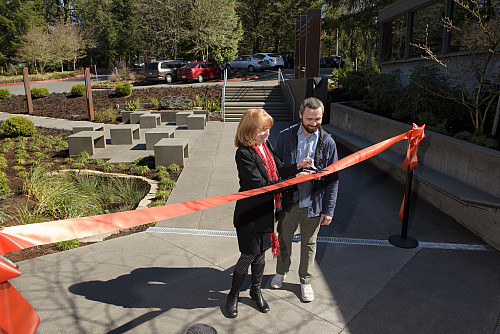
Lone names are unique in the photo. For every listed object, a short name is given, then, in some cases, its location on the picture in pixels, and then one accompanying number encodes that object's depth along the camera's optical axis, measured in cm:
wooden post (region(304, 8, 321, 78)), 1529
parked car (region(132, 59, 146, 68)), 5248
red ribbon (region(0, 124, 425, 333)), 201
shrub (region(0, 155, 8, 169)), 833
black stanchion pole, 452
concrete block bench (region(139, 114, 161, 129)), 1473
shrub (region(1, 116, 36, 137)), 1200
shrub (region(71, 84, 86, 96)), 2092
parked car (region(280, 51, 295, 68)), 3941
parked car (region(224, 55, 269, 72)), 3338
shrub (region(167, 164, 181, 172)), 827
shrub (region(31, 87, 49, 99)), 2142
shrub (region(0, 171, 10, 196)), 551
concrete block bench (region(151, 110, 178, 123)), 1677
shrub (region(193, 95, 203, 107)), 1852
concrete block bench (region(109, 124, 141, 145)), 1144
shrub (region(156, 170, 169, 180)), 778
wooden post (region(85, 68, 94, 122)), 1588
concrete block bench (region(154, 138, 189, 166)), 851
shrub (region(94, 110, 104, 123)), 1694
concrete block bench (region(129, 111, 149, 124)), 1588
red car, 2597
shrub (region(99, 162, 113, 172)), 860
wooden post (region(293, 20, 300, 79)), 1883
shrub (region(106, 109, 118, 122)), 1686
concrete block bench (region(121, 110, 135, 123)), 1659
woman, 304
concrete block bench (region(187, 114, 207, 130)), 1404
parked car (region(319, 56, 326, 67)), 4016
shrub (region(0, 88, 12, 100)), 2150
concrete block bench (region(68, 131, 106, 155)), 989
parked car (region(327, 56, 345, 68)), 3953
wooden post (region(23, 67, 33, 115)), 1840
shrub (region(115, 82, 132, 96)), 2036
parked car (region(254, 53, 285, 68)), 3428
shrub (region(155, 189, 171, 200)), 657
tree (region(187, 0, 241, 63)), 3406
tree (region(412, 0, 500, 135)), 656
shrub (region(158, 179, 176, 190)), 706
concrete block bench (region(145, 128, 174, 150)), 1049
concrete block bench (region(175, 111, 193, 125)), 1493
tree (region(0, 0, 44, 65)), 4750
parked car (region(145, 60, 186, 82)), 2684
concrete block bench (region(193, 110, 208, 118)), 1619
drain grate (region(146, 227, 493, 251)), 463
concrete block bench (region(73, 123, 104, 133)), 1204
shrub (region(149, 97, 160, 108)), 1852
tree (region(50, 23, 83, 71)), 4291
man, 343
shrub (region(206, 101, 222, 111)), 1778
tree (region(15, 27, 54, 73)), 4129
